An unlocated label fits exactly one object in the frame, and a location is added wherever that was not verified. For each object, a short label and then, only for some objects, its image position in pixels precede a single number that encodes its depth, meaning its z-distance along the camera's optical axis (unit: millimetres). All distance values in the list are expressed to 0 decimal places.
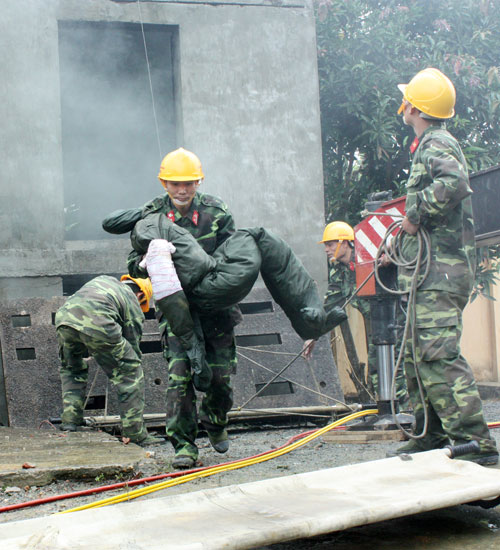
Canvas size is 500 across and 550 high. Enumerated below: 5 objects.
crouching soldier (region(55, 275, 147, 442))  5602
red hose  3383
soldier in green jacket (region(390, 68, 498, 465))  3549
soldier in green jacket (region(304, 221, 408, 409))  7598
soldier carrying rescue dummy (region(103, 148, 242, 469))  4309
